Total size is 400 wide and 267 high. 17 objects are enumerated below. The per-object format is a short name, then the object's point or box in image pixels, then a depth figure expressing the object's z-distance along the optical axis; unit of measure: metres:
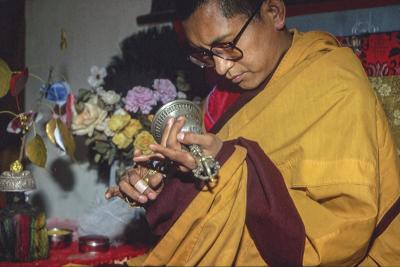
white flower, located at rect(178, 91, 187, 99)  2.15
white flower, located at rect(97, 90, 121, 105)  2.09
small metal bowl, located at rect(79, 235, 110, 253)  2.02
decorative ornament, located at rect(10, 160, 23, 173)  1.89
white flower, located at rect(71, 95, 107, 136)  2.09
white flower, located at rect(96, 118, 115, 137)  2.10
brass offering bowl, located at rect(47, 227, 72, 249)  2.10
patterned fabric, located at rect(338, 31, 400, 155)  1.85
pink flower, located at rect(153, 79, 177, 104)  2.07
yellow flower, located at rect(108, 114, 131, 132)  2.05
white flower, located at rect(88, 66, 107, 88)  2.17
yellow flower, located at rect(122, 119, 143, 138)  2.08
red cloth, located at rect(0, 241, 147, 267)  1.88
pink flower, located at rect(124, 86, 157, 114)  2.04
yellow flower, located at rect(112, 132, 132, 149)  2.08
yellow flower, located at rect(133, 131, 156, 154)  2.04
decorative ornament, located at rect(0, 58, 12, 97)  1.85
